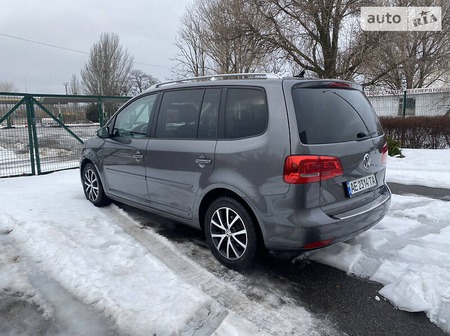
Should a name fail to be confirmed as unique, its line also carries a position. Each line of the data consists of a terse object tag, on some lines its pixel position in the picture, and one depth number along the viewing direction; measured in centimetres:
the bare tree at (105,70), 4425
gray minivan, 275
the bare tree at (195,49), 2192
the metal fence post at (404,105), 1143
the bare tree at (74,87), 4832
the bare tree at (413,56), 1273
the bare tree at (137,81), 4775
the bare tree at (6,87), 5147
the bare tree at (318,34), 1191
